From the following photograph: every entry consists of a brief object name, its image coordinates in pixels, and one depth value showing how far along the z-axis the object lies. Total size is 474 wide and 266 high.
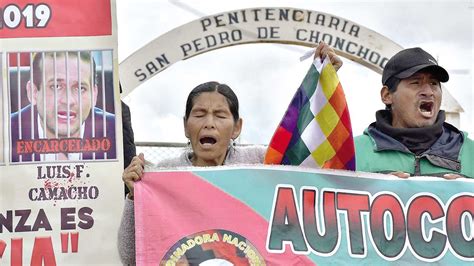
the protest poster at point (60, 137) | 3.65
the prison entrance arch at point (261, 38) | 8.07
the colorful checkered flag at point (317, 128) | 3.66
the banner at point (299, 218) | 3.44
